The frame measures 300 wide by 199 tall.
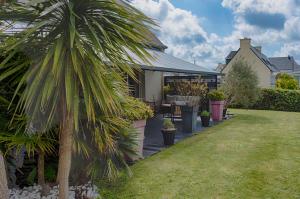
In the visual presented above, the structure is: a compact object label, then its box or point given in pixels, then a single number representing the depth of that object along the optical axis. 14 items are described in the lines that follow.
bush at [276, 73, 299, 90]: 27.17
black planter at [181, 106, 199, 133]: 10.02
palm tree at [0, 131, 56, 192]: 3.63
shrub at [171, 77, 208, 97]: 12.02
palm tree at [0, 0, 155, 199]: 2.83
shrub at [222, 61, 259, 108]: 16.44
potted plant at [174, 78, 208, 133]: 9.98
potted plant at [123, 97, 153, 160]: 5.72
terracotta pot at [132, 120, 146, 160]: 6.16
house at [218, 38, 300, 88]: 31.66
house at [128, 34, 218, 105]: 10.37
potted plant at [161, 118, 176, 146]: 8.05
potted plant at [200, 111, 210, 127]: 11.78
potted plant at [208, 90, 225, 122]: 13.12
